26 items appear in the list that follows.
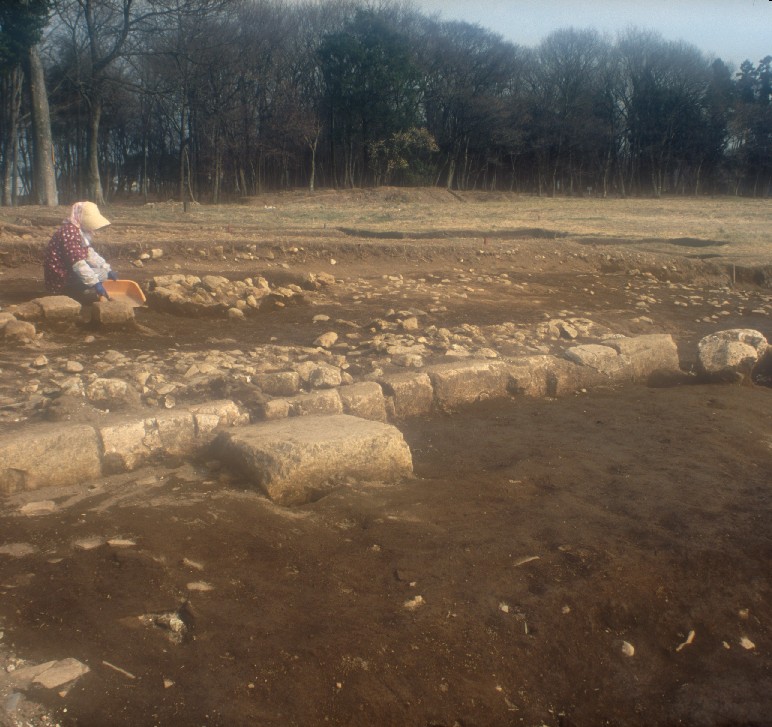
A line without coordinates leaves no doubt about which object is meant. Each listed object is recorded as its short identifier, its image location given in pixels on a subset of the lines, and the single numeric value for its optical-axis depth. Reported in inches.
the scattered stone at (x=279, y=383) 177.6
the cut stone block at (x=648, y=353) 228.1
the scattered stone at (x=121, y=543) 113.3
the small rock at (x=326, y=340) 217.9
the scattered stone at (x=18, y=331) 201.2
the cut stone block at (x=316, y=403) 165.5
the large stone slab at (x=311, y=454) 132.5
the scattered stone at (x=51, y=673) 84.1
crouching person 243.9
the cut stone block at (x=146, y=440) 138.9
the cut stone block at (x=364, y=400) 172.1
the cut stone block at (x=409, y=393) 181.3
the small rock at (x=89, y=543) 112.6
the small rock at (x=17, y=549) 109.6
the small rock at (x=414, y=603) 104.0
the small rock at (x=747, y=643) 101.7
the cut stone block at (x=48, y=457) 127.7
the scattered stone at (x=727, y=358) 227.9
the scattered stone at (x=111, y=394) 157.9
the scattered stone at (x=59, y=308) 223.1
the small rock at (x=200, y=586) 104.3
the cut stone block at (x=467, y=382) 190.2
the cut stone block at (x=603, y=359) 218.1
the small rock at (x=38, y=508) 122.1
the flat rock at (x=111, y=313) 224.7
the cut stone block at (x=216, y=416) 151.6
